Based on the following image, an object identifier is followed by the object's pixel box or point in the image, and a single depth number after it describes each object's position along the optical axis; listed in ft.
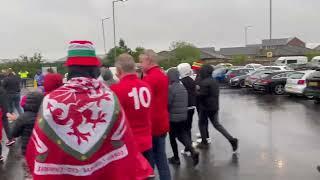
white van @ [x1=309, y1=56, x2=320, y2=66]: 153.24
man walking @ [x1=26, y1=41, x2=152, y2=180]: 9.11
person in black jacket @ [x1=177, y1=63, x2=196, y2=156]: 29.89
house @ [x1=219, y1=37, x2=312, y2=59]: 353.33
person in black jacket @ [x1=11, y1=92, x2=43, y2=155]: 18.12
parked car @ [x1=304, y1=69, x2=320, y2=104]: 59.77
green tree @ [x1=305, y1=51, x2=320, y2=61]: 259.19
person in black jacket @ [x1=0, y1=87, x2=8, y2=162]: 33.17
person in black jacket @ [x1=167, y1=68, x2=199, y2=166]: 25.40
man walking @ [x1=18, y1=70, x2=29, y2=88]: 146.04
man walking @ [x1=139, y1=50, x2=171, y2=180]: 19.45
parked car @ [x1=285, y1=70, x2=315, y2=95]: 70.47
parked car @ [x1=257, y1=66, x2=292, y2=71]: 108.34
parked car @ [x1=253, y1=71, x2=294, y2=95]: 82.89
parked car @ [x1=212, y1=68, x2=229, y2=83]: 120.88
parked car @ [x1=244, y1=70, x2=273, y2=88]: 90.85
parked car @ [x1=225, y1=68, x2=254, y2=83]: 112.47
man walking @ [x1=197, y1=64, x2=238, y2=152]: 30.70
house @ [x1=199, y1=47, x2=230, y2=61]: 364.38
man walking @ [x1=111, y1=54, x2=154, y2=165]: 15.62
